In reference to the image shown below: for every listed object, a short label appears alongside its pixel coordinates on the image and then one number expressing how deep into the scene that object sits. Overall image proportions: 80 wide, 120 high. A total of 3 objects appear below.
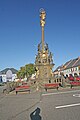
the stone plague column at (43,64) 14.26
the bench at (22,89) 10.28
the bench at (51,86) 10.68
